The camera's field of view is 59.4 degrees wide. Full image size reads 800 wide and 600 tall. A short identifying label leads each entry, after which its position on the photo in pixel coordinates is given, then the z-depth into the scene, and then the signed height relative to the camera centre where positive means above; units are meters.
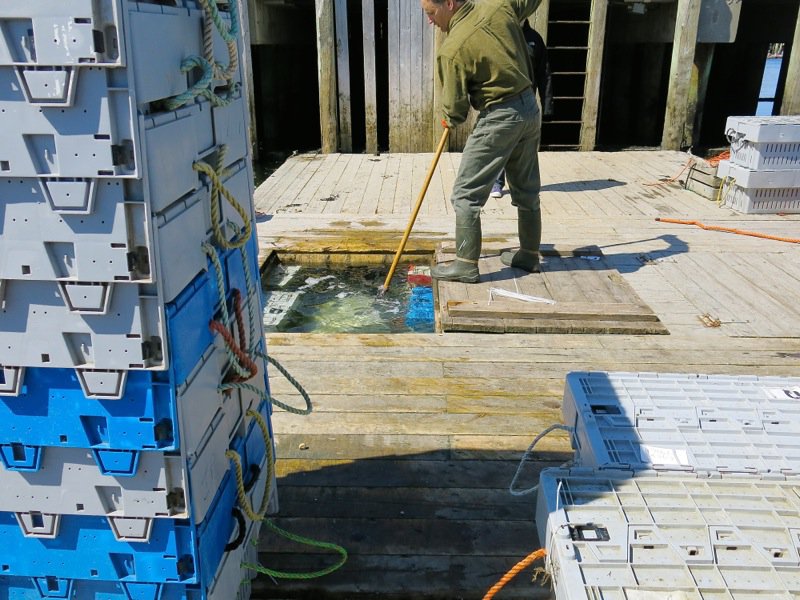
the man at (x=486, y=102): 4.13 -0.23
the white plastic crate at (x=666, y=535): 1.62 -1.13
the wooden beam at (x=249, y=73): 9.92 -0.16
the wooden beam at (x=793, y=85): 10.03 -0.28
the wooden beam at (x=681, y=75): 9.84 -0.15
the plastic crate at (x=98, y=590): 1.81 -1.31
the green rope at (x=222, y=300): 1.84 -0.61
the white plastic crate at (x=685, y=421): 2.11 -1.11
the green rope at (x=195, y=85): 1.59 -0.05
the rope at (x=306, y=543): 2.20 -1.55
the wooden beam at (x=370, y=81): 9.88 -0.25
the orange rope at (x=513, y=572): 1.89 -1.34
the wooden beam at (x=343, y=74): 9.91 -0.16
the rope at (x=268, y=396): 2.06 -0.97
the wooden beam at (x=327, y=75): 9.83 -0.17
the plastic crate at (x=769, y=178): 6.44 -1.00
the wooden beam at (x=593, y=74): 9.69 -0.14
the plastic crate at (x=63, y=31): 1.33 +0.05
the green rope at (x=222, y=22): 1.73 +0.10
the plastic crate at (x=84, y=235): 1.47 -0.35
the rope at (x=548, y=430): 2.47 -1.25
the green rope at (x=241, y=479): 2.04 -1.20
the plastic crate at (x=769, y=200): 6.59 -1.22
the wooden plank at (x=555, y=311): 4.19 -1.41
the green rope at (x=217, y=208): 1.76 -0.38
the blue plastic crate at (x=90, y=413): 1.62 -0.78
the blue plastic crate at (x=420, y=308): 4.85 -1.67
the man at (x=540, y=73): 6.88 -0.09
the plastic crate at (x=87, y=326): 1.54 -0.56
